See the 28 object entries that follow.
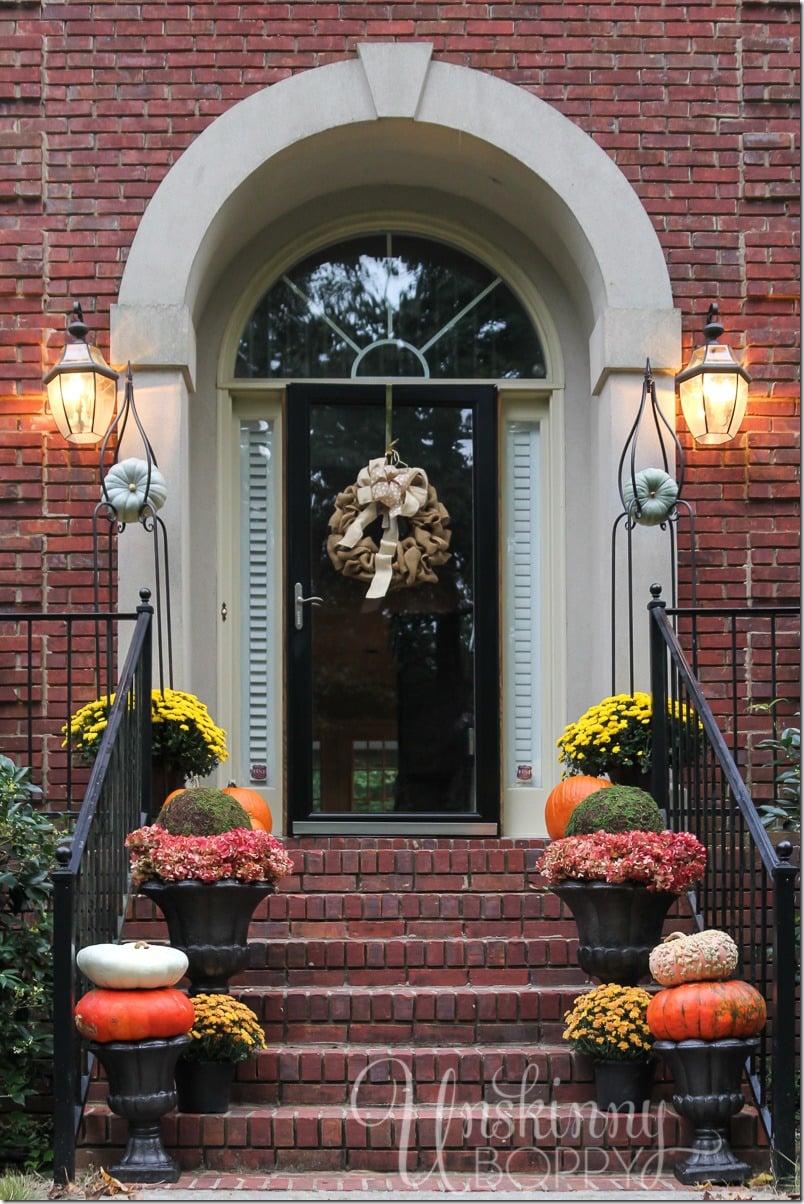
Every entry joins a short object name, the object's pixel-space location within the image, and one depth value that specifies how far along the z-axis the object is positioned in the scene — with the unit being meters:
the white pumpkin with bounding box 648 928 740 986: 4.76
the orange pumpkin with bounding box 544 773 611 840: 6.30
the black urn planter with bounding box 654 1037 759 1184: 4.64
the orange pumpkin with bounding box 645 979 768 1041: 4.66
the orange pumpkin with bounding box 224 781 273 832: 6.50
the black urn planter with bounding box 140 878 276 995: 5.08
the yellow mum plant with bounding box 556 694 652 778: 6.35
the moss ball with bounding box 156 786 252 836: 5.27
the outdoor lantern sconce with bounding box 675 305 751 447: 6.93
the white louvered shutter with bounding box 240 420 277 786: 7.66
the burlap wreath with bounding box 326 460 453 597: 7.58
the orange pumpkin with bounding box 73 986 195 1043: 4.59
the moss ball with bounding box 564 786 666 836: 5.32
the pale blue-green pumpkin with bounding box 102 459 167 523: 6.79
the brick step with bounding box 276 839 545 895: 5.99
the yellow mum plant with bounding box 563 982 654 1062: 4.83
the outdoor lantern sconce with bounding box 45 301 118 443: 6.87
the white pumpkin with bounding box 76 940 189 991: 4.66
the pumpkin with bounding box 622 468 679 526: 6.83
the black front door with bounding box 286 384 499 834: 7.54
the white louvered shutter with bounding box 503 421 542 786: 7.66
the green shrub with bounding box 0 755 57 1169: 5.15
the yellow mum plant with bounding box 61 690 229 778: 6.34
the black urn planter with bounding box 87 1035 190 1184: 4.57
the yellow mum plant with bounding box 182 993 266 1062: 4.80
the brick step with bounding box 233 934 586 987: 5.52
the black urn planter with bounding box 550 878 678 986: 5.11
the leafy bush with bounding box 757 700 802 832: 5.86
